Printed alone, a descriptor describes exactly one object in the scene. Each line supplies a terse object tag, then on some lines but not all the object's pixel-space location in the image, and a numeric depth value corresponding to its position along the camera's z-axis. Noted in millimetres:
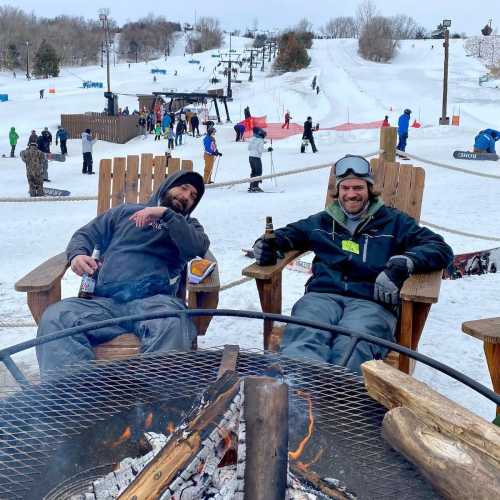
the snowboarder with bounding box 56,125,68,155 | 18438
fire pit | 1875
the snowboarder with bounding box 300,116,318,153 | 16625
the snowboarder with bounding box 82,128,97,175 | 14456
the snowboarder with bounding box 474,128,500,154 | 14852
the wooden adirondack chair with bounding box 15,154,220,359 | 2838
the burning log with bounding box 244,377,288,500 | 1507
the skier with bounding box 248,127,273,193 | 12164
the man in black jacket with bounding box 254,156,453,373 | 2893
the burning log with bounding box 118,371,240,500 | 1544
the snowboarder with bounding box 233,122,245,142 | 19938
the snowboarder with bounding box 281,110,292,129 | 22306
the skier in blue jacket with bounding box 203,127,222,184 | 12953
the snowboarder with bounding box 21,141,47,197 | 11383
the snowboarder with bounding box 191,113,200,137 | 21922
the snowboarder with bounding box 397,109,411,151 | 16562
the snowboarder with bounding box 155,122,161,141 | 21672
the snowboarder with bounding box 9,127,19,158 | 18339
